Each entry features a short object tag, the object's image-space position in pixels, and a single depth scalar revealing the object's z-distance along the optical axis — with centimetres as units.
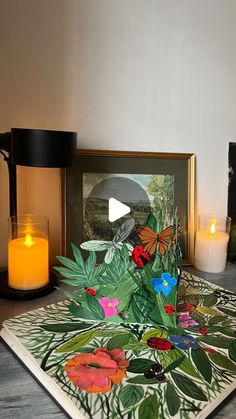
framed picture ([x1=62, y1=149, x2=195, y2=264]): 88
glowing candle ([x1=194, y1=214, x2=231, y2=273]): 91
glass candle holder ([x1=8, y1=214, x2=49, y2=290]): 73
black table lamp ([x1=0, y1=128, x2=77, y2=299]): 67
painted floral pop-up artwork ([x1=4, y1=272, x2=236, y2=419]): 45
